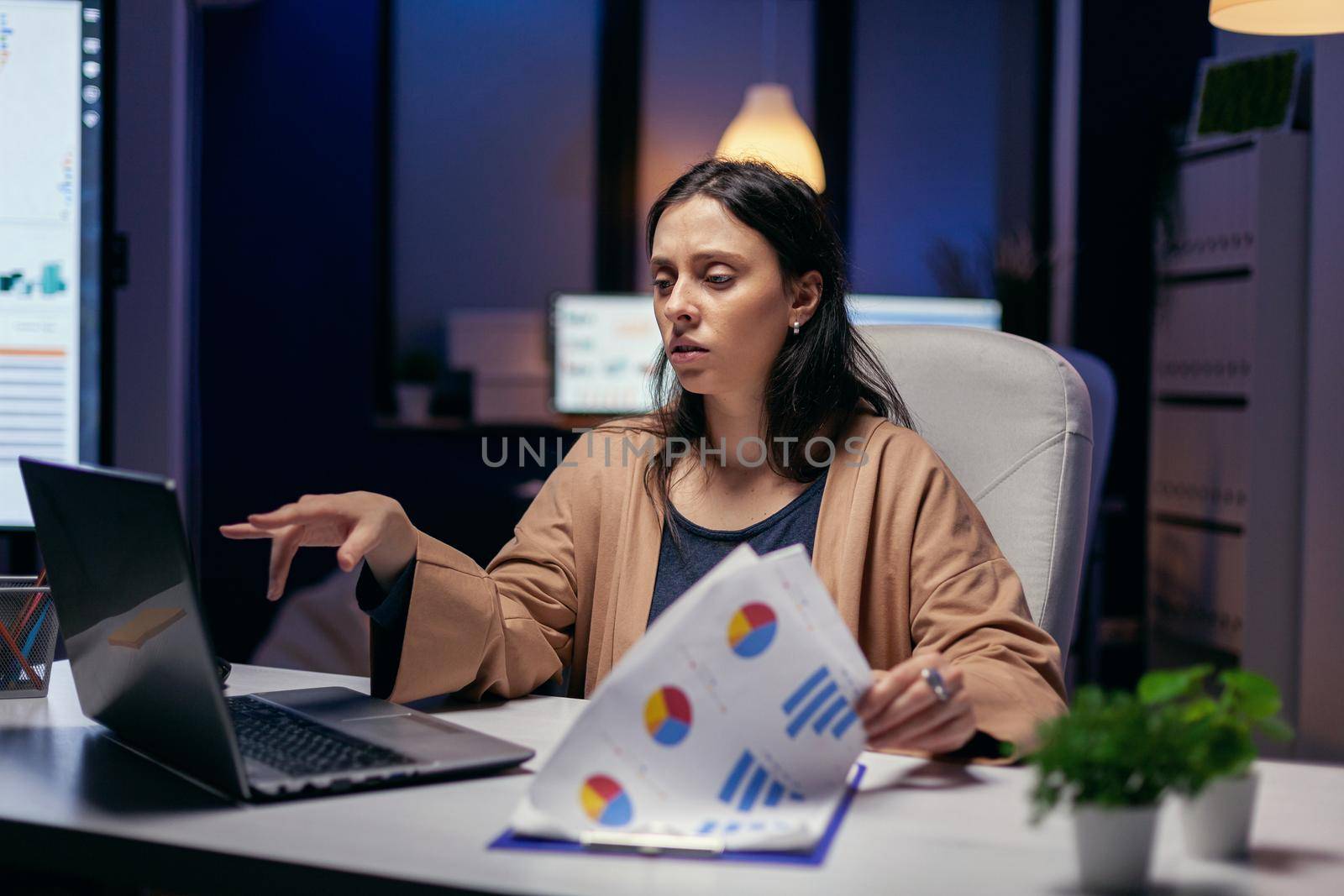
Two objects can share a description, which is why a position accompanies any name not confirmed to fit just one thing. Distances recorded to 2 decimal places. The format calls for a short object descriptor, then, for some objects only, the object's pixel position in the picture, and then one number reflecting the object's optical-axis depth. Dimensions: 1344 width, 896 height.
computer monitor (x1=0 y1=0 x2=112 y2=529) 1.52
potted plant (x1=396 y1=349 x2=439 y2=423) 4.43
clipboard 0.77
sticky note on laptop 0.85
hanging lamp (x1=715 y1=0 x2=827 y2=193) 4.38
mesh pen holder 1.17
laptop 0.82
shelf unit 3.60
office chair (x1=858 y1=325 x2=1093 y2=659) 1.51
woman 1.21
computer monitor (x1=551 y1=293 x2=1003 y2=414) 4.29
